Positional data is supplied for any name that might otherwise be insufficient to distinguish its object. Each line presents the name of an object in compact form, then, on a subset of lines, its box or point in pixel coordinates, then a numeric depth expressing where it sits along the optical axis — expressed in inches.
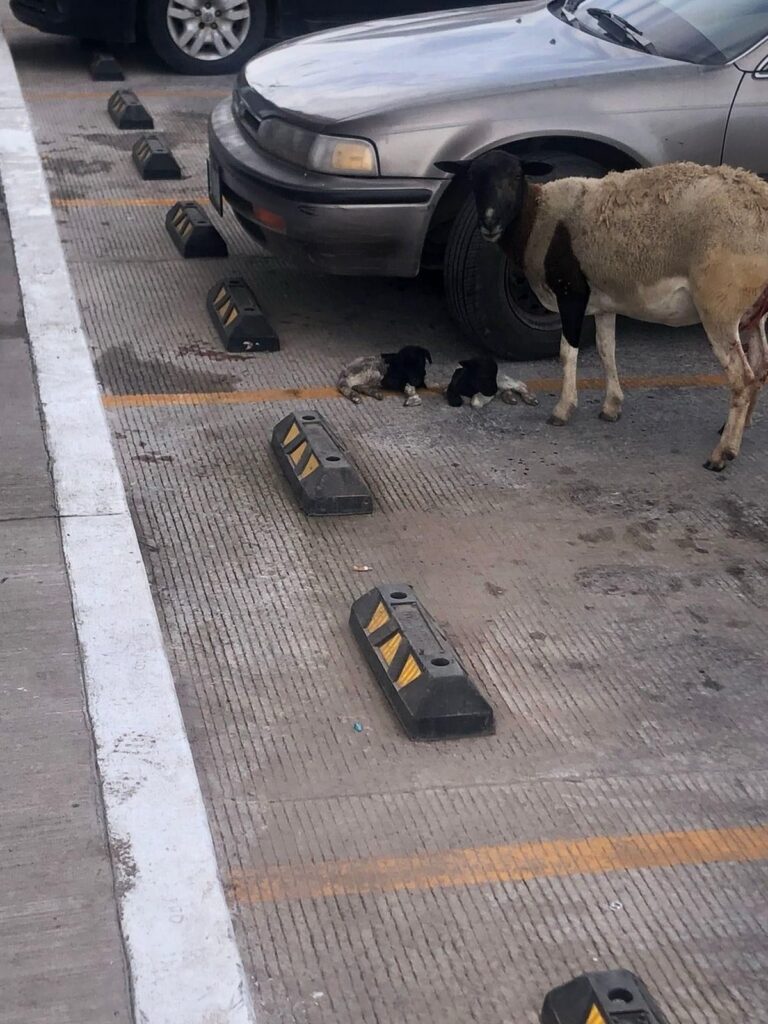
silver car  271.1
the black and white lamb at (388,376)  271.4
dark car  486.6
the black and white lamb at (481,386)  268.2
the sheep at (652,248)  234.1
